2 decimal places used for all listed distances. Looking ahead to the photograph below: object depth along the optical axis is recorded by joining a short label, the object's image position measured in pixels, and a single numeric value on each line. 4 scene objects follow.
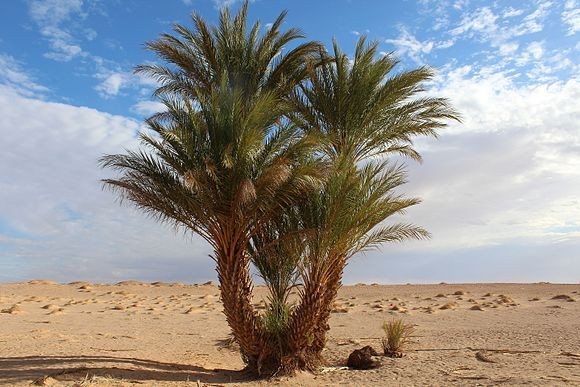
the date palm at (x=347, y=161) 11.98
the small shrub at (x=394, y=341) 14.68
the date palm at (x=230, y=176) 11.20
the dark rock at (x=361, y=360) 13.50
